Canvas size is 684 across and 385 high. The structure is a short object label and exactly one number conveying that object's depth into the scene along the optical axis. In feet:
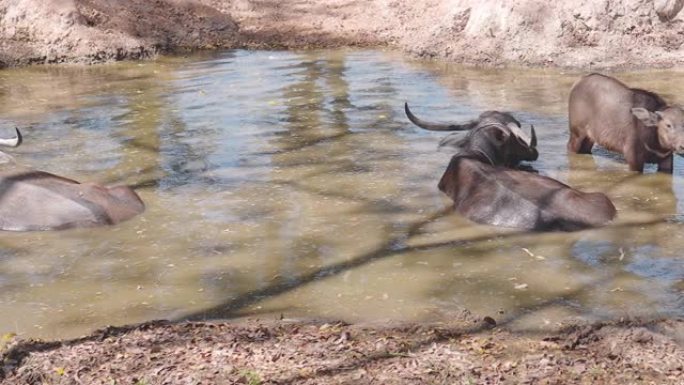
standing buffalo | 27.35
